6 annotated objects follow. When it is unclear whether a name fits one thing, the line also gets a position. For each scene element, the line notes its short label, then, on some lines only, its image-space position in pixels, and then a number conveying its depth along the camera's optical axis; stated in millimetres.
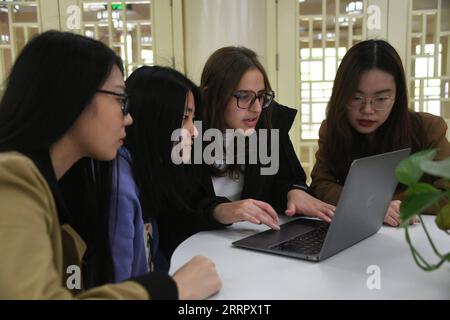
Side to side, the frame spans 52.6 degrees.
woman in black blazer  1599
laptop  953
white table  842
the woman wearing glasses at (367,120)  1604
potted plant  626
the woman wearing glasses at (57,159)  697
